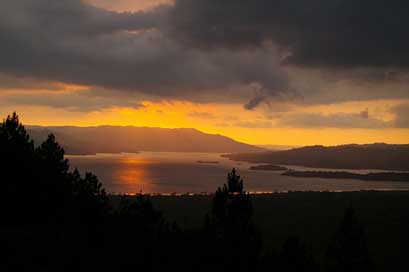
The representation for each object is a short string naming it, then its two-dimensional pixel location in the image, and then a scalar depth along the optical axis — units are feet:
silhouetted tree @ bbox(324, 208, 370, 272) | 137.39
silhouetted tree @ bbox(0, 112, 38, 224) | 80.79
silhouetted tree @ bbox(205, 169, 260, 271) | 100.63
